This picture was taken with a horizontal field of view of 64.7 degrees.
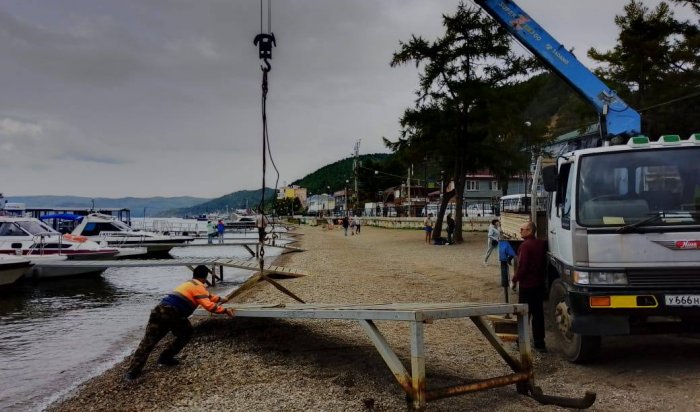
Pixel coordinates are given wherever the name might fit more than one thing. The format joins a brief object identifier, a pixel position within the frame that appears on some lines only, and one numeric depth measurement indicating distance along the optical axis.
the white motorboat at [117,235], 33.81
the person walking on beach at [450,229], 34.69
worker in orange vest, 7.91
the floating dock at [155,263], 18.53
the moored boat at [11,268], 19.30
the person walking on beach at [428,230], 37.16
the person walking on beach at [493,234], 19.58
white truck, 6.31
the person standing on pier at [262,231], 9.97
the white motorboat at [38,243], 24.12
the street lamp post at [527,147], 31.20
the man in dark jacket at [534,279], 8.16
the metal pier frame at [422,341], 5.38
